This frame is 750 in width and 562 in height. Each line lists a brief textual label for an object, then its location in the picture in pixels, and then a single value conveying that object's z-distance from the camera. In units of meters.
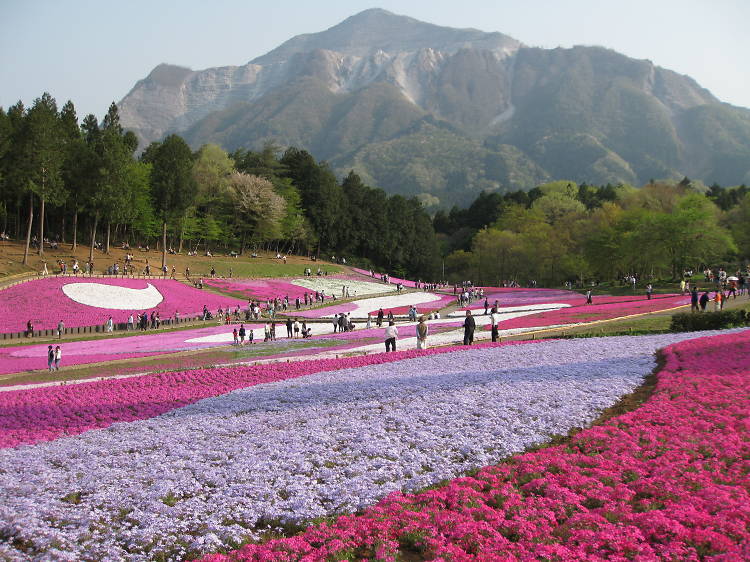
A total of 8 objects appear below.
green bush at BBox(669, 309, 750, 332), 31.47
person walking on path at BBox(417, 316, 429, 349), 29.61
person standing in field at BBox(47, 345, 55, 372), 28.26
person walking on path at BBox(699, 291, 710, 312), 37.19
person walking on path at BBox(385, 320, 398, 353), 29.89
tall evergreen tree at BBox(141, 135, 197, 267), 72.75
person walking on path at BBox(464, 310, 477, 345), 31.13
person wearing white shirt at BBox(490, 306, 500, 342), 31.95
